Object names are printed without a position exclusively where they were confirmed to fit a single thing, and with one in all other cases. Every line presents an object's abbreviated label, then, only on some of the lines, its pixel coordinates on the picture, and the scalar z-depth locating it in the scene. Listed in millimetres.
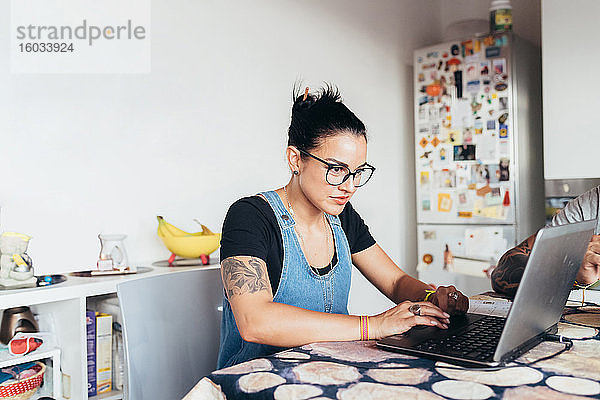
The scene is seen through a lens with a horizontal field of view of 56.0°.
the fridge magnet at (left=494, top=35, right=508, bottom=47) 3170
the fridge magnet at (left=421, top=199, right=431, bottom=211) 3461
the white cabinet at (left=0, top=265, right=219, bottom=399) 1893
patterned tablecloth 787
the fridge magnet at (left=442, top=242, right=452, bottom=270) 3370
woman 1155
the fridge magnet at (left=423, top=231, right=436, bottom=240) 3455
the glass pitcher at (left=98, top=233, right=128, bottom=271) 2203
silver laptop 887
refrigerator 3166
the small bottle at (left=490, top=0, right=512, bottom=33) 3311
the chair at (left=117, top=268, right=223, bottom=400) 1375
